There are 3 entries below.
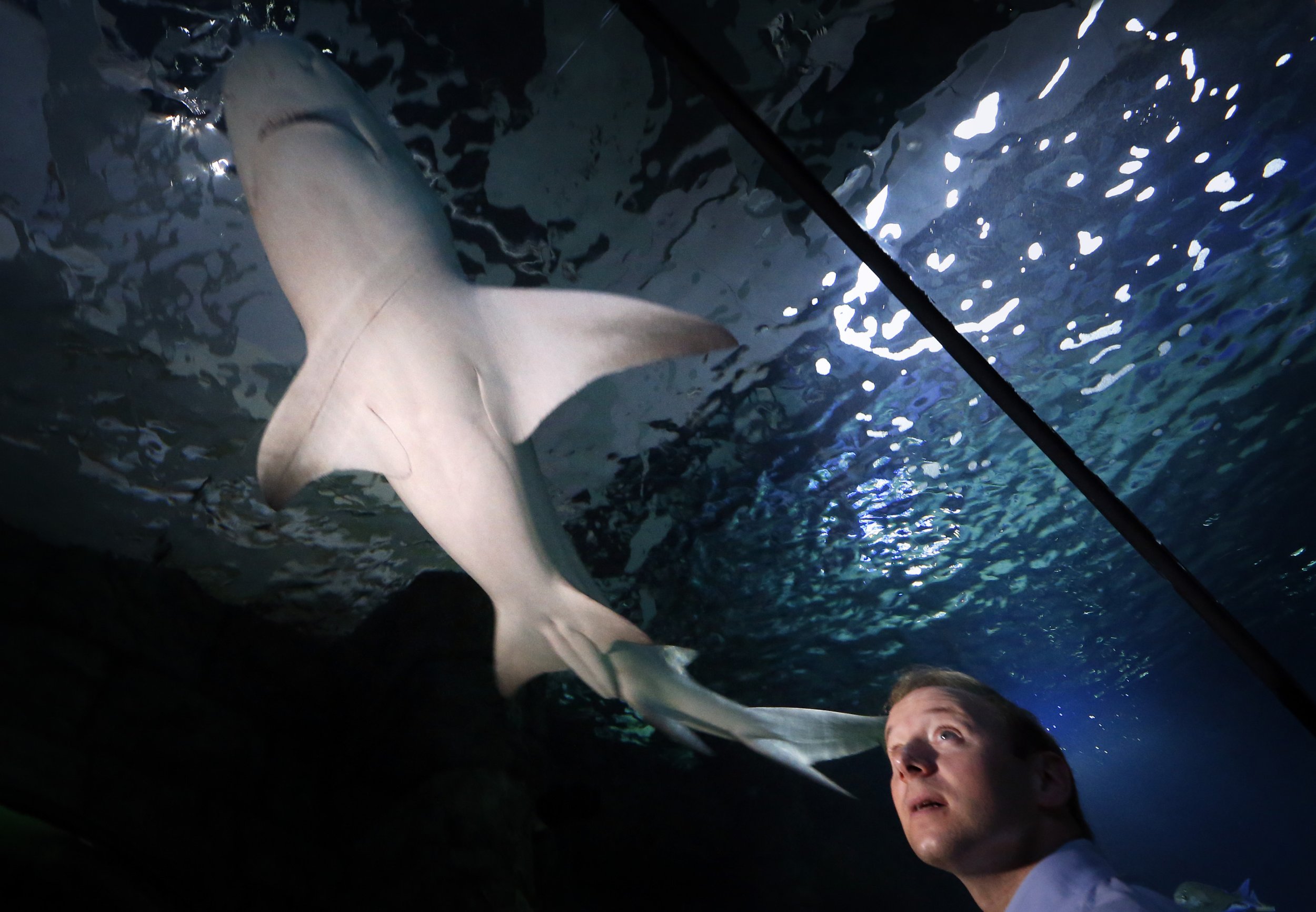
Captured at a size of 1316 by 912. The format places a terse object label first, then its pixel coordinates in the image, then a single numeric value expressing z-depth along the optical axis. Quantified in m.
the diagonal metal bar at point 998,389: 1.04
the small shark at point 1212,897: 12.20
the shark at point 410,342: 2.33
